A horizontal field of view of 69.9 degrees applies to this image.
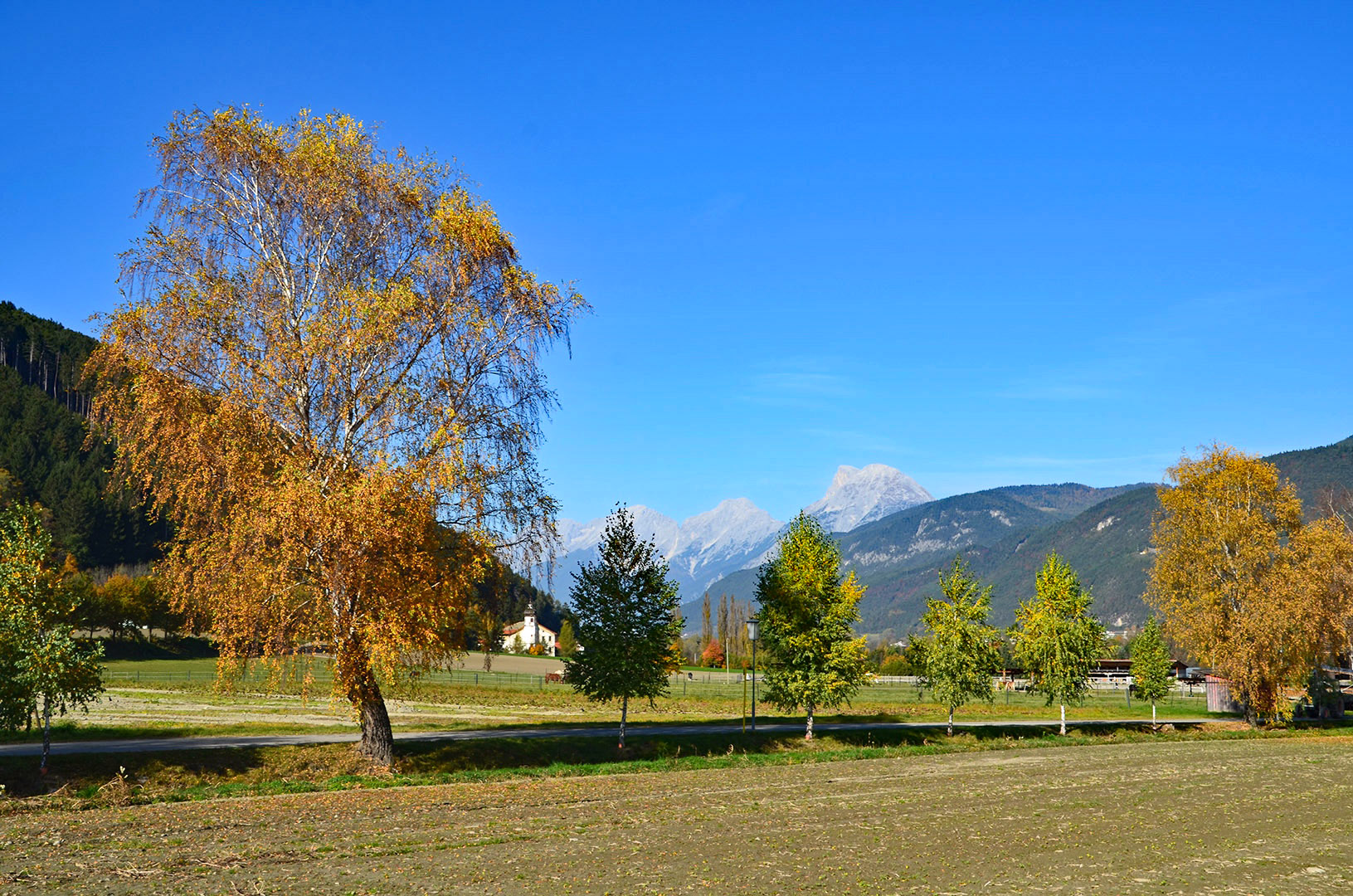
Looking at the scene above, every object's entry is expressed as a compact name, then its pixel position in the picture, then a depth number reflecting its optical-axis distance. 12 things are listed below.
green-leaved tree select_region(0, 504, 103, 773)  25.45
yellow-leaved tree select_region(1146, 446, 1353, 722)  52.62
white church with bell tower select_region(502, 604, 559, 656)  189.88
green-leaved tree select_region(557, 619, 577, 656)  141.52
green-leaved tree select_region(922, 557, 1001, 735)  48.56
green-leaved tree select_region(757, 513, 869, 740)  43.12
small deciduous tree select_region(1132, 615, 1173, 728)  66.62
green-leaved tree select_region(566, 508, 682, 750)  38.53
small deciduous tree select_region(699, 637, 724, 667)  163.38
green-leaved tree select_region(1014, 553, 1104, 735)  53.78
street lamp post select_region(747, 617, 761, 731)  41.62
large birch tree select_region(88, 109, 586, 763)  27.20
